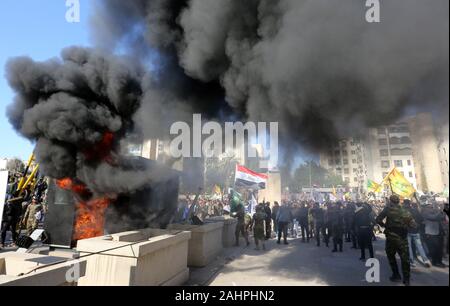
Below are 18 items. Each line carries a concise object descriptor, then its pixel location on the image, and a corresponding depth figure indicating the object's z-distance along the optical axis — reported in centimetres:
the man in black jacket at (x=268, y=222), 1212
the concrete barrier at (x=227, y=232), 1005
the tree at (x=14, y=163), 2440
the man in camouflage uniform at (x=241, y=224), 1067
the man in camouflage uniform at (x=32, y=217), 891
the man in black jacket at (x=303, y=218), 1167
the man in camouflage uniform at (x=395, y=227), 487
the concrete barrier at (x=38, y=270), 263
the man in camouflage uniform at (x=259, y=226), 948
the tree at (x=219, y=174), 2928
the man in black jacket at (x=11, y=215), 916
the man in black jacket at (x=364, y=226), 751
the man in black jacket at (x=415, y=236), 411
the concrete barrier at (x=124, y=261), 395
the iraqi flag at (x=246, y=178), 1459
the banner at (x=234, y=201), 1159
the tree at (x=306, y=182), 2951
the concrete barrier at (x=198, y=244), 697
